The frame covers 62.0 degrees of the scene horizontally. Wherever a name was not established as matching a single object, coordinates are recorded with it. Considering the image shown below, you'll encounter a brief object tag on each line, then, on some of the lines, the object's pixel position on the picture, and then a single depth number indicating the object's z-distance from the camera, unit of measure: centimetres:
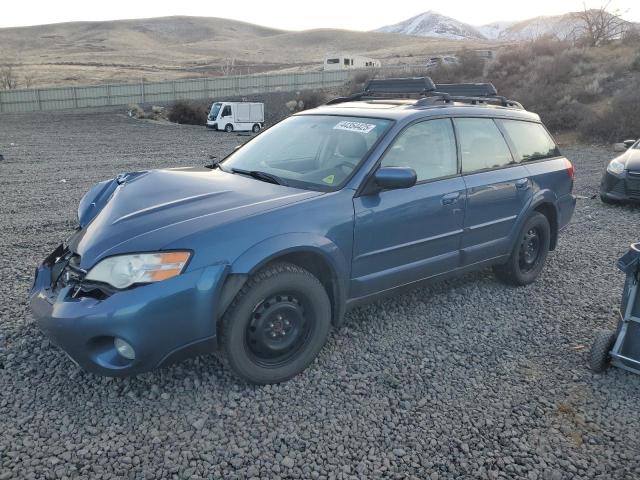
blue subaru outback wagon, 282
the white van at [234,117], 2778
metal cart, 337
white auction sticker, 391
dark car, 834
